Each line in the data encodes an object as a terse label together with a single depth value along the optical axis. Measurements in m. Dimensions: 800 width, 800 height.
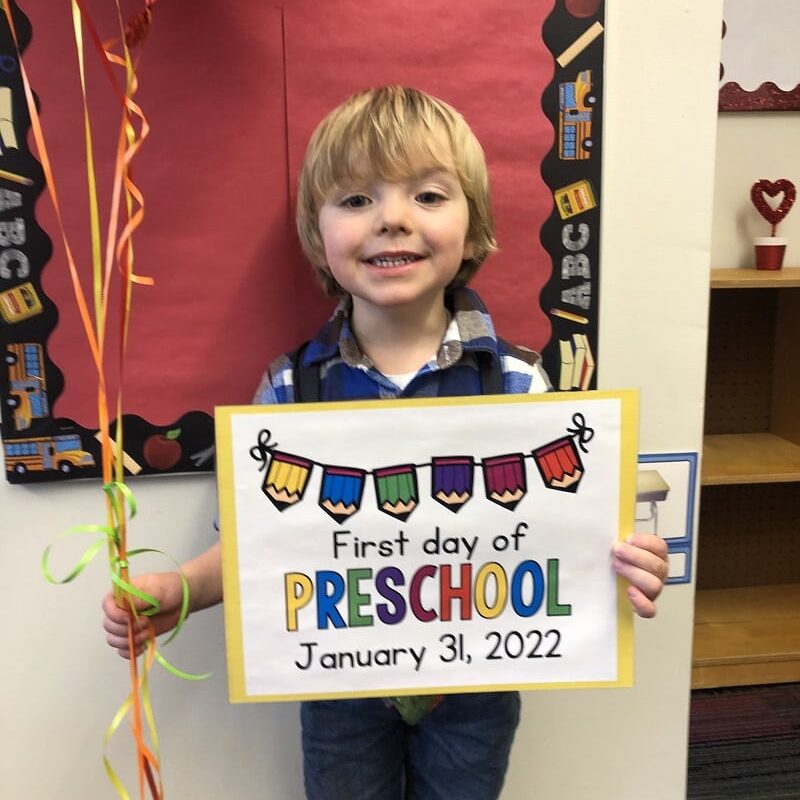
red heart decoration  1.80
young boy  0.73
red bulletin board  0.86
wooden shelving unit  1.79
